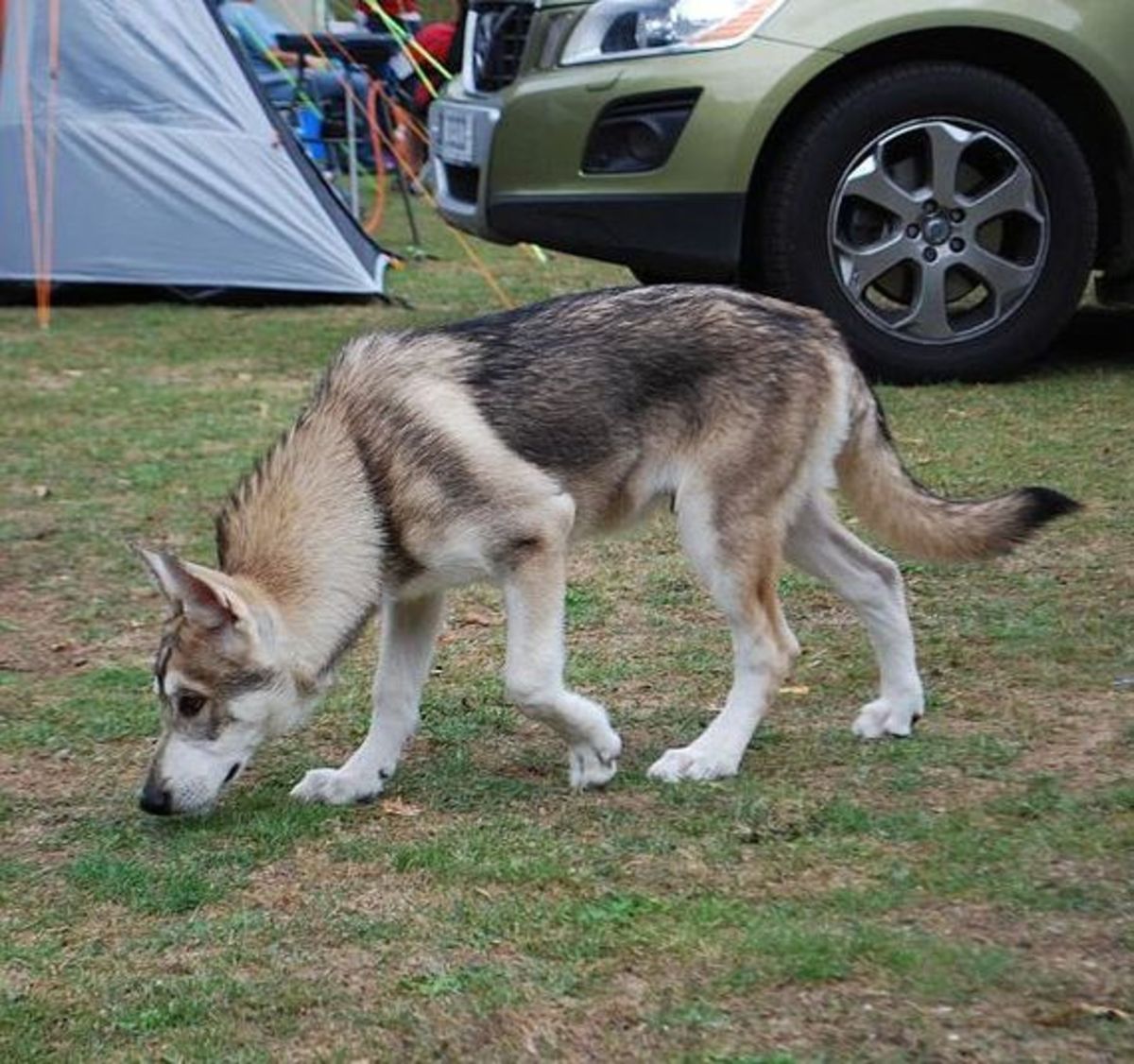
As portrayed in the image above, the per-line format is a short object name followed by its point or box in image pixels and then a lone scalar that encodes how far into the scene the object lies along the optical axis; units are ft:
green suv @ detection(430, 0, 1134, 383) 27.58
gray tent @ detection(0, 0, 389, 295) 38.32
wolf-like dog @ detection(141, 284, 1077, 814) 15.44
